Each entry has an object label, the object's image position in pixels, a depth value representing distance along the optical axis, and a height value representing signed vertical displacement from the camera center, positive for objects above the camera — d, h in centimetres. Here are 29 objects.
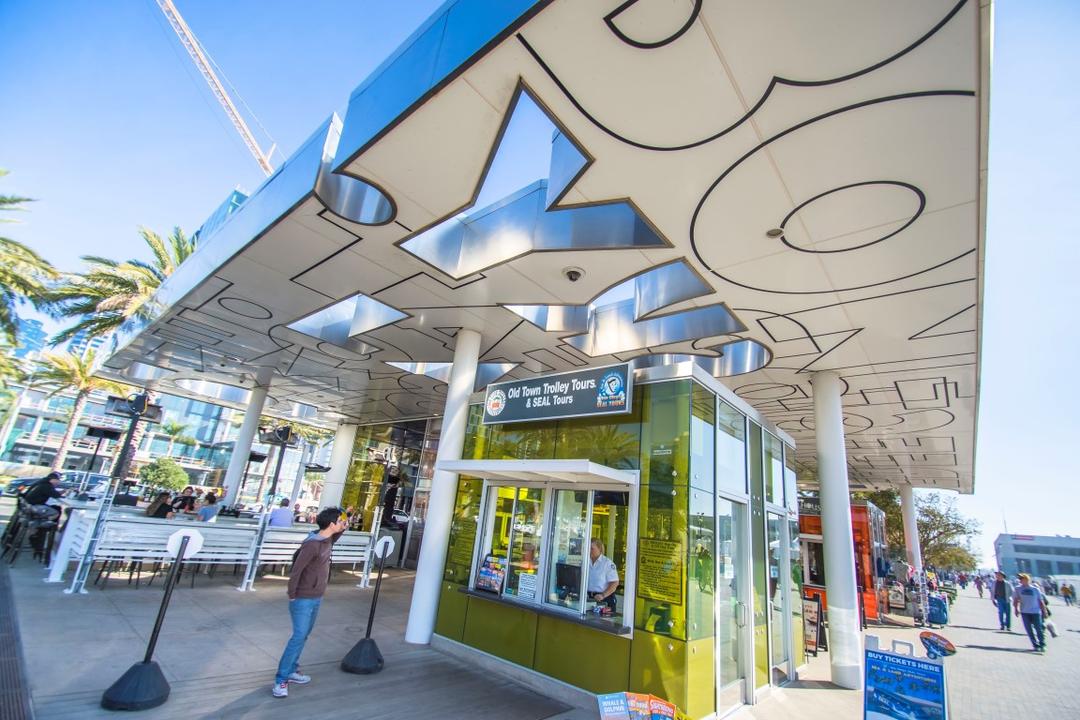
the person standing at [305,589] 505 -99
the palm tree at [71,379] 2338 +390
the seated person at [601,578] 609 -66
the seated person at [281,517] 1129 -67
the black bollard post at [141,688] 425 -185
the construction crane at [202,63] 5128 +4203
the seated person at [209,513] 1123 -74
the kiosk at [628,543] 568 -25
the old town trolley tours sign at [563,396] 648 +172
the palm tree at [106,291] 1584 +553
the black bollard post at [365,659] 600 -194
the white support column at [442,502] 801 +5
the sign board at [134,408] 1189 +151
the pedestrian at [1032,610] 1238 -96
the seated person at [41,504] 995 -86
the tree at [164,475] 4072 -8
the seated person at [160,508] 1084 -74
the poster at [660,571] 559 -46
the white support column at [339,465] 2273 +135
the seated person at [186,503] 1362 -71
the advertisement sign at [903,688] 431 -115
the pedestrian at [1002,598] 1598 -98
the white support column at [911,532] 2373 +125
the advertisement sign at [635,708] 347 -124
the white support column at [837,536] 848 +24
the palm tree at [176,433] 5162 +433
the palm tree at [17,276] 1381 +514
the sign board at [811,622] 1041 -156
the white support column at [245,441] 1838 +158
